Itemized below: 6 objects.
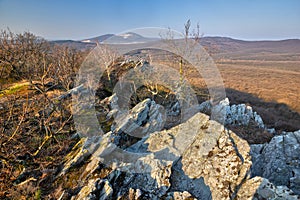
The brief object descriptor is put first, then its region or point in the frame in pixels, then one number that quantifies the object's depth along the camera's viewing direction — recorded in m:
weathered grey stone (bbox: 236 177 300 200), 5.74
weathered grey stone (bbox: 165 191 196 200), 5.68
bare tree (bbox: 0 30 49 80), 20.20
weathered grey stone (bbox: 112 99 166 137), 9.31
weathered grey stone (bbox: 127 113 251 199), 6.54
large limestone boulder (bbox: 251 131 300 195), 8.03
